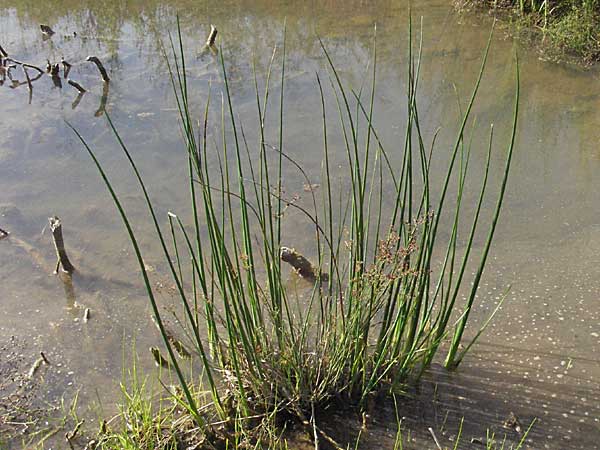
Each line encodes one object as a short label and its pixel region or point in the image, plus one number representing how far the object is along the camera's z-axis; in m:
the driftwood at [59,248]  2.92
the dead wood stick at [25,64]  4.80
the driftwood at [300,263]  2.88
